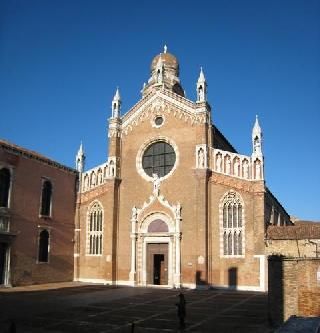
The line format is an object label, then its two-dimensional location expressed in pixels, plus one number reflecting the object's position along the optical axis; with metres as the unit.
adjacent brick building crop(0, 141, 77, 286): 28.23
